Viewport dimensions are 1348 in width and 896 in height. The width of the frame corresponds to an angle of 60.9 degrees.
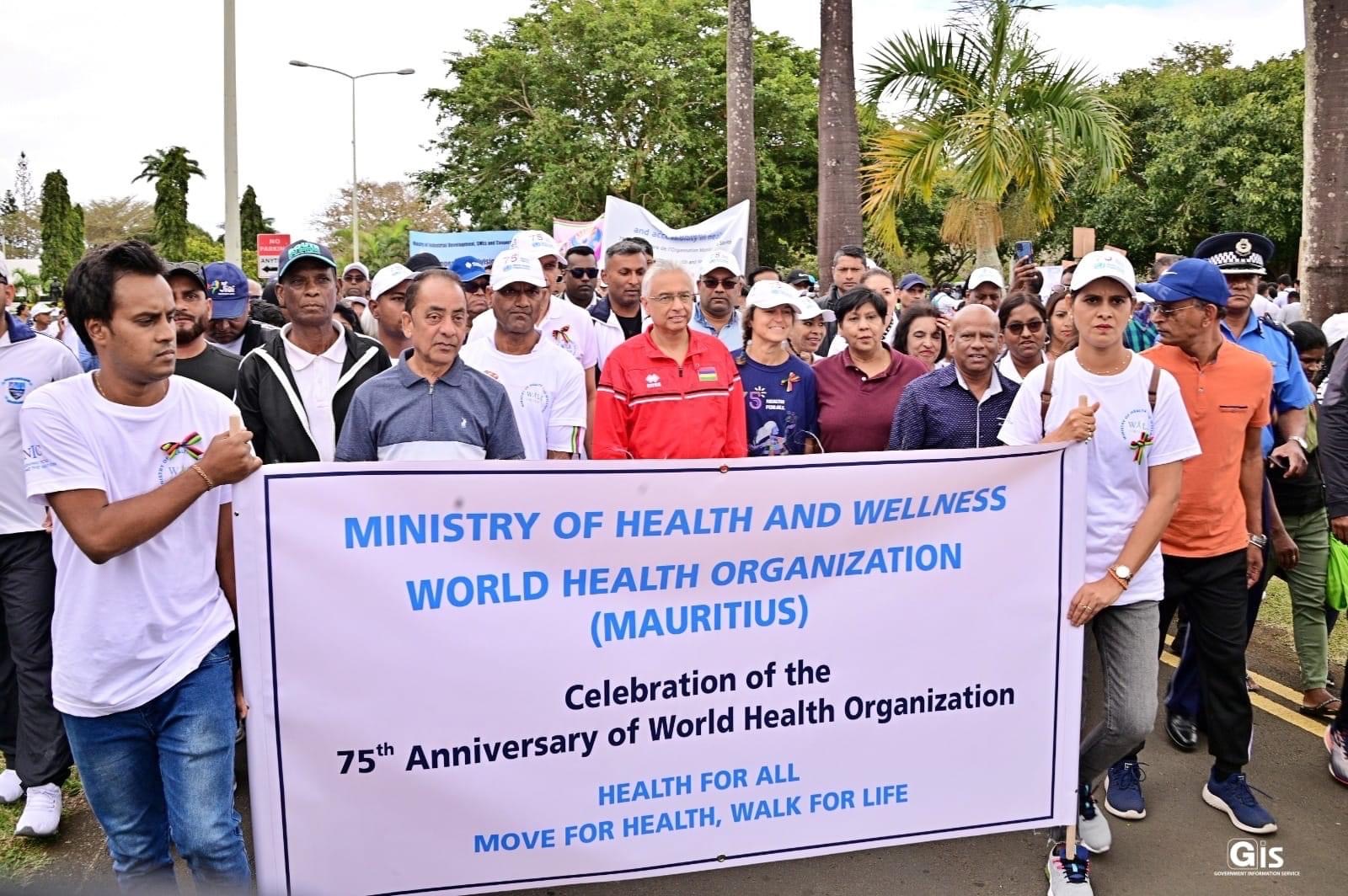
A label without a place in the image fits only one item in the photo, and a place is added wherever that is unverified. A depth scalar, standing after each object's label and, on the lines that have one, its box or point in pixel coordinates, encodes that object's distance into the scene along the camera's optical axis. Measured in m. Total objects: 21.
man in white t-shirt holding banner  2.73
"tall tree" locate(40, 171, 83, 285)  53.09
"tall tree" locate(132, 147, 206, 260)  41.84
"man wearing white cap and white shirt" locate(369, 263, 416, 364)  5.55
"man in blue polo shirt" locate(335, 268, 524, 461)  3.66
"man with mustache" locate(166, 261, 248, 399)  4.66
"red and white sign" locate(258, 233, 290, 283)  16.55
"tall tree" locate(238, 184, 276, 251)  59.72
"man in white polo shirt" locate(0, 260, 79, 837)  3.93
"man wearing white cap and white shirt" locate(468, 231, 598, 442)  5.73
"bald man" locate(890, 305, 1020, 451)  4.40
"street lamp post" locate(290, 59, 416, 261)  38.56
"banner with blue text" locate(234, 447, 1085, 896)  3.17
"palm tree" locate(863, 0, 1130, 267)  12.34
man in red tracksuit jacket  4.43
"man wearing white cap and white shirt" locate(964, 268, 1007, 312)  8.07
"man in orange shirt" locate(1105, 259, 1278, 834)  4.02
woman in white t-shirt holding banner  3.65
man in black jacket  4.16
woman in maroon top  4.96
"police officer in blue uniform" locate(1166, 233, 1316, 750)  4.98
